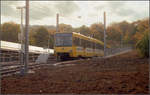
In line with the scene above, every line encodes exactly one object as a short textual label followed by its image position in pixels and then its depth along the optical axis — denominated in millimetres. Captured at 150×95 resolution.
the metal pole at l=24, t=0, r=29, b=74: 11320
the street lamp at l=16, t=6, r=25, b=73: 12602
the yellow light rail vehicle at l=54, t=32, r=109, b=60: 21842
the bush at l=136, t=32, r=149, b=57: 22125
